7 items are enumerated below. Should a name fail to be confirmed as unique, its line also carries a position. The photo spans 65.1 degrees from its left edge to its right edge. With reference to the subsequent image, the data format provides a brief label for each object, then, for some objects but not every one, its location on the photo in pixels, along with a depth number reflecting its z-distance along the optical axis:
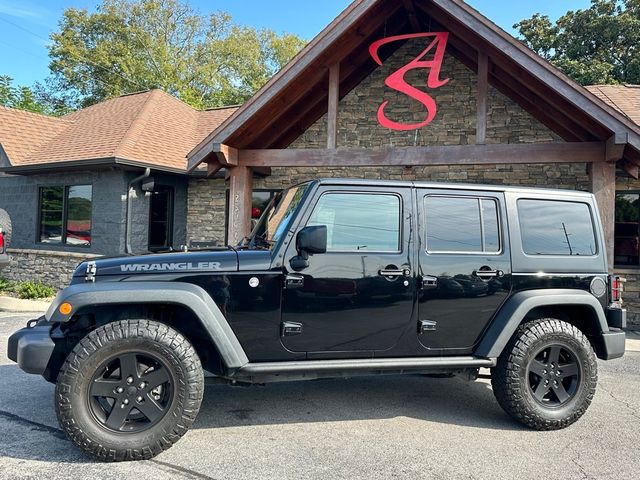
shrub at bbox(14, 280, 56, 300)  11.52
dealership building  8.09
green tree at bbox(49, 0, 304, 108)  32.22
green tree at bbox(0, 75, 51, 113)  28.20
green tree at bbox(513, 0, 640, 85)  22.16
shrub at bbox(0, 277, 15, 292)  12.29
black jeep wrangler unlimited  3.48
